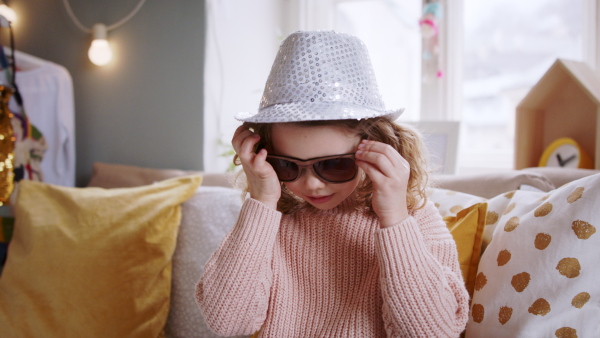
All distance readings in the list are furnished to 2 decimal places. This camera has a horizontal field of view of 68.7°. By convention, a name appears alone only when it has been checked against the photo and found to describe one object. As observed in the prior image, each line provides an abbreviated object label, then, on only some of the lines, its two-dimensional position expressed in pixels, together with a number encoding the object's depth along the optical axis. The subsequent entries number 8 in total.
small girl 0.76
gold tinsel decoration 1.68
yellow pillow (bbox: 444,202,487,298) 0.96
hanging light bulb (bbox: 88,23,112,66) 2.10
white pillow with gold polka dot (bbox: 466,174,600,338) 0.73
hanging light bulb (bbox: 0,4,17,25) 1.85
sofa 0.98
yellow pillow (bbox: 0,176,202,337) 1.27
